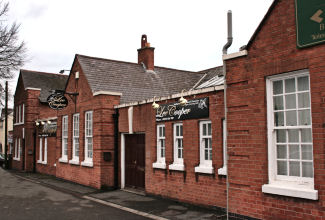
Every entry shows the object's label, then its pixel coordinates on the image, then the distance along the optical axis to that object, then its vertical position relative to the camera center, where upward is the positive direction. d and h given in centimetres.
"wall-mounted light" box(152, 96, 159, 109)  1148 +77
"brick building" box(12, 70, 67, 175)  2302 +50
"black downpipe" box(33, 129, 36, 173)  2502 -196
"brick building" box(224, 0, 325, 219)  663 +11
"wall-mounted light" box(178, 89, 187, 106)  1023 +82
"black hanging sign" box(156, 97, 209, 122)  1003 +56
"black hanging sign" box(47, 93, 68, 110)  1697 +144
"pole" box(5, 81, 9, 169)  2935 -262
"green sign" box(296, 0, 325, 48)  664 +213
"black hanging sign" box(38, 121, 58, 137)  2078 -7
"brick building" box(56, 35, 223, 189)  1455 +102
